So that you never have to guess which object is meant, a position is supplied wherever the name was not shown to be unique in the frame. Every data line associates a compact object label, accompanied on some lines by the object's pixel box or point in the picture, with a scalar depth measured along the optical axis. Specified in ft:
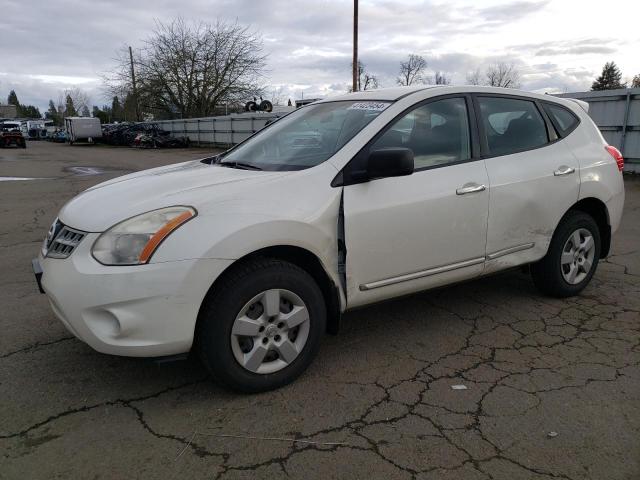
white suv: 8.38
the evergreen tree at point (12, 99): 477.36
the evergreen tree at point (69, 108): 332.25
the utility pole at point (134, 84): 135.64
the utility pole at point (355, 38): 65.10
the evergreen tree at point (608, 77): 239.50
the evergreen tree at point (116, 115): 260.99
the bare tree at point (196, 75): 126.72
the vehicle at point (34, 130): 191.66
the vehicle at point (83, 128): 141.59
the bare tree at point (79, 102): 342.44
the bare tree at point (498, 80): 193.99
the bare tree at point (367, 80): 164.60
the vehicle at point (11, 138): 111.24
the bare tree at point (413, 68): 195.21
